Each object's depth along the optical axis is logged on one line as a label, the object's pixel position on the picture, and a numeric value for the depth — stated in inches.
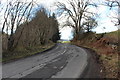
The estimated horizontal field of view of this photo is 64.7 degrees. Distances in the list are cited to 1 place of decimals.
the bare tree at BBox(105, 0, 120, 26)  414.6
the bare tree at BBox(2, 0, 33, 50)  444.6
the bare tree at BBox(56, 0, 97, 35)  1092.3
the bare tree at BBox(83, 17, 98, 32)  1071.5
